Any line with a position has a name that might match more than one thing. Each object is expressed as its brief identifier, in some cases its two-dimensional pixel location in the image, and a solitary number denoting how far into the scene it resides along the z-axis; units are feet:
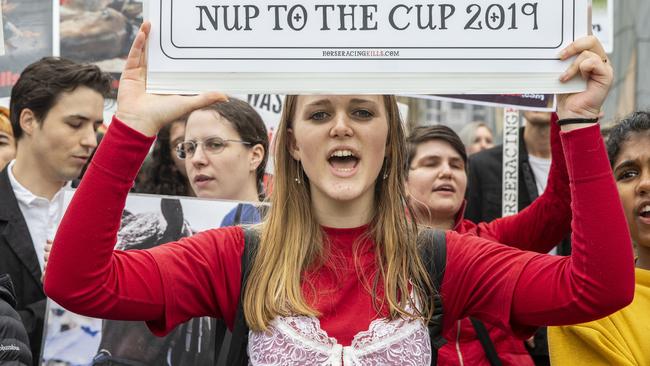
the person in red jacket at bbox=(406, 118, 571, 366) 11.23
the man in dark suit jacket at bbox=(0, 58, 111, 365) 13.64
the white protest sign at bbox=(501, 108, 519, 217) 16.52
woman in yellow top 9.91
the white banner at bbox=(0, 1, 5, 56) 11.53
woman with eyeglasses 13.51
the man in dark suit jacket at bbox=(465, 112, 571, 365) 16.99
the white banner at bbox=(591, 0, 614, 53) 16.28
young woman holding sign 7.93
